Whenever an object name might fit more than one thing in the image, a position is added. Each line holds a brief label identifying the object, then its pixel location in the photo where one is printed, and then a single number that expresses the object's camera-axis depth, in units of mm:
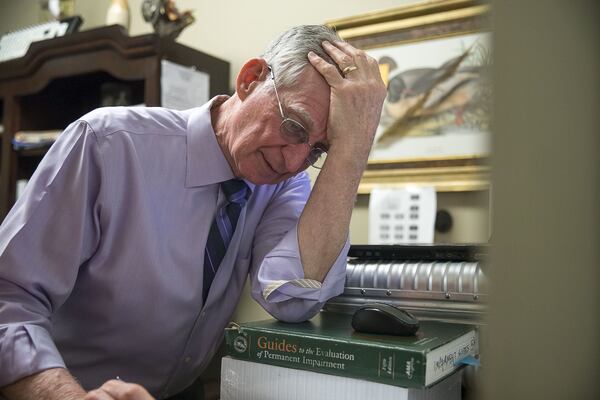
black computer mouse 704
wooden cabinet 1736
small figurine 1884
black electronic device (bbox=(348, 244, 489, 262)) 911
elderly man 845
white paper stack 626
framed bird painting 1504
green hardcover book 605
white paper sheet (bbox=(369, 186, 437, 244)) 1538
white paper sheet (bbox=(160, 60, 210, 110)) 1719
